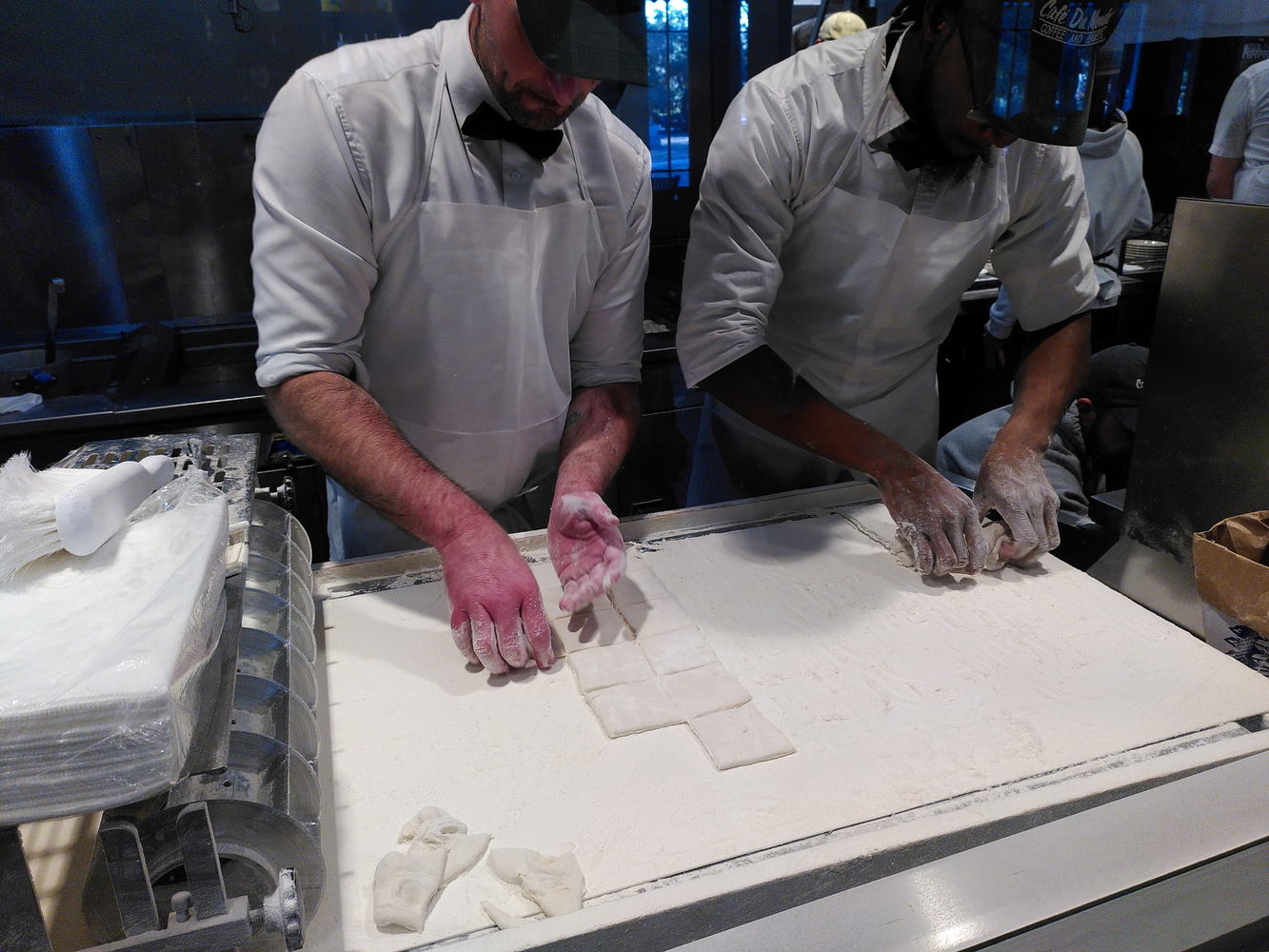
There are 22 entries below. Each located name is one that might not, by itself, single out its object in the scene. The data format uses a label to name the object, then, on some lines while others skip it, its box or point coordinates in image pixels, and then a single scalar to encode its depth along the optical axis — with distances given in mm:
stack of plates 2057
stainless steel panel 1577
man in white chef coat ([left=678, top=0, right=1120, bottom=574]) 1641
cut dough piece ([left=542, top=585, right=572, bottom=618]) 1456
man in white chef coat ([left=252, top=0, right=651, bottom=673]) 1336
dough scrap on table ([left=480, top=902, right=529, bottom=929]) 892
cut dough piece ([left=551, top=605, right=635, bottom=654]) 1395
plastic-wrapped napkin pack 628
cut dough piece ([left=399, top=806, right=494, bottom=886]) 958
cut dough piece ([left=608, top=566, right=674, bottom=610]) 1504
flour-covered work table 868
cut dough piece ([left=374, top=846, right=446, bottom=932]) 887
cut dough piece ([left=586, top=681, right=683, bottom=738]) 1185
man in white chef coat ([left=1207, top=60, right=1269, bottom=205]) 2176
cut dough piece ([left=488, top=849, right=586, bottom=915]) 903
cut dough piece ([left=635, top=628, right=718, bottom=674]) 1319
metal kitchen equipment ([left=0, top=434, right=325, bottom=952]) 708
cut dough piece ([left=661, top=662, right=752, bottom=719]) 1223
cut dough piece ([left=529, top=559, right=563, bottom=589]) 1567
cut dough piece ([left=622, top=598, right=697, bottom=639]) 1412
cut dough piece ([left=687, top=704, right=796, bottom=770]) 1124
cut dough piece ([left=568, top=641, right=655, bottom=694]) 1274
